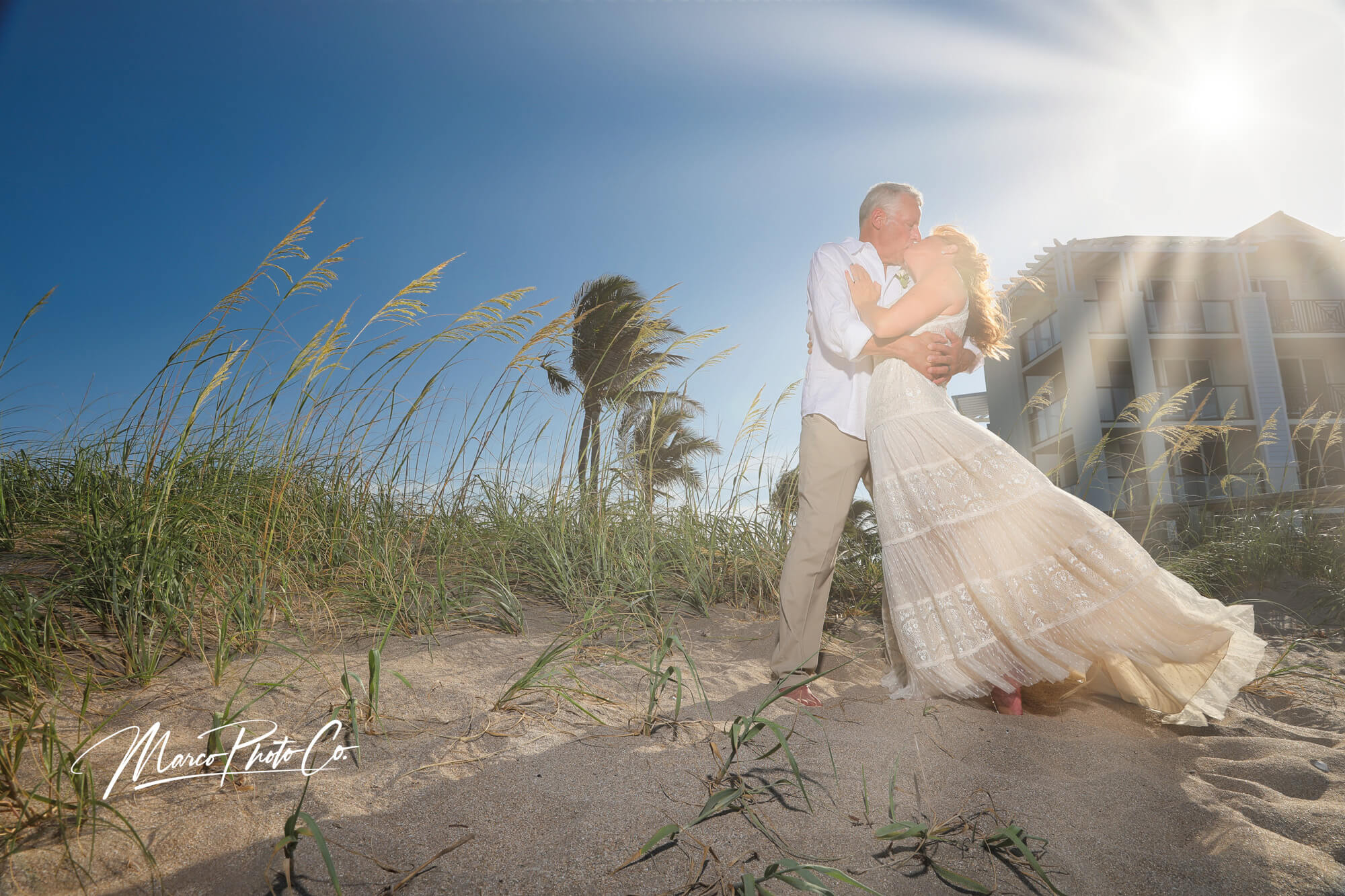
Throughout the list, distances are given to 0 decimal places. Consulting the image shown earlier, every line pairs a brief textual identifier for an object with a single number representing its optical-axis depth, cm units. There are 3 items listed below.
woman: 206
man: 233
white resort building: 1648
